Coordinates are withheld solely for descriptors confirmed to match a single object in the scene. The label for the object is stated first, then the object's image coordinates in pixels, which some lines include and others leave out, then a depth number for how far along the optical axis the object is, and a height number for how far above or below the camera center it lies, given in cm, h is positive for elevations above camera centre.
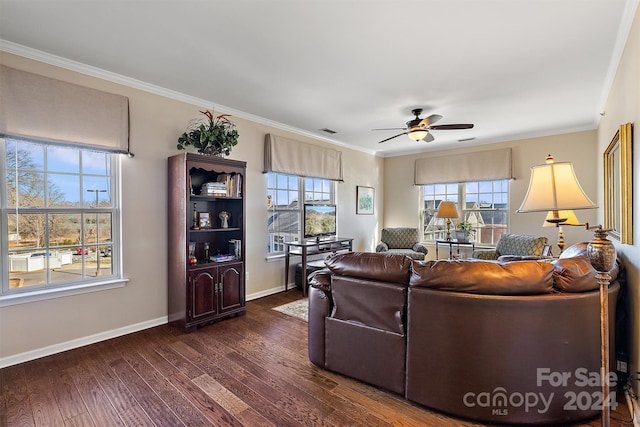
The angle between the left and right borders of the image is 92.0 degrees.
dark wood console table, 446 -57
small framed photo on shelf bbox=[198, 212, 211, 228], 351 -8
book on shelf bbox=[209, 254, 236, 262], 353 -52
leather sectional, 171 -72
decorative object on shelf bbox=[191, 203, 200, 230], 342 -6
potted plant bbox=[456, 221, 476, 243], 542 -35
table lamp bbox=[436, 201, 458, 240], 537 +3
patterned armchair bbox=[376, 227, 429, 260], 571 -56
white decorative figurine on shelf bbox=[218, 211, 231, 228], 373 -7
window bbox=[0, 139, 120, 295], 255 -2
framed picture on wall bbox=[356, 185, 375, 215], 625 +26
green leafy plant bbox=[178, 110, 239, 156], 337 +83
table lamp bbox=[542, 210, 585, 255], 394 -6
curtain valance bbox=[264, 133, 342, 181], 446 +86
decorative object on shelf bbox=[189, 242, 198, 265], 329 -46
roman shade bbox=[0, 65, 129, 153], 245 +89
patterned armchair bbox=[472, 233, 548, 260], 433 -52
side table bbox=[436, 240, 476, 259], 537 -57
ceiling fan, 363 +105
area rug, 369 -122
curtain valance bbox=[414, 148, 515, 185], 537 +83
